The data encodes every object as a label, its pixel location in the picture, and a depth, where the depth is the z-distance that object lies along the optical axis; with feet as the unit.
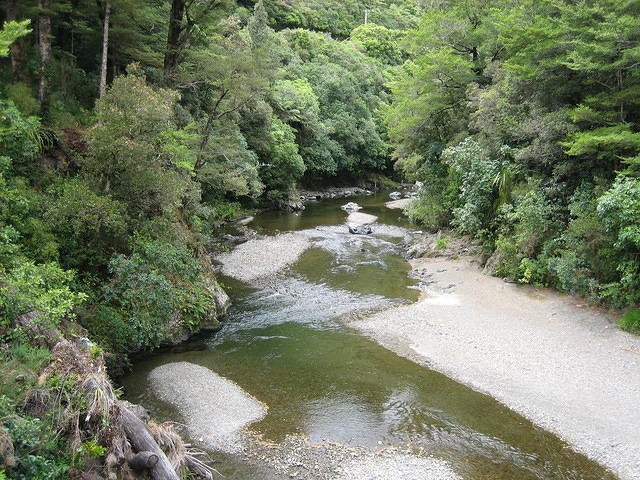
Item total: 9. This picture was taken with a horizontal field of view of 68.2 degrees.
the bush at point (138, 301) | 44.01
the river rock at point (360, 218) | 125.08
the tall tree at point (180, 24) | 73.20
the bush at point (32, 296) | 27.73
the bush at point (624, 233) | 47.78
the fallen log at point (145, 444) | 24.58
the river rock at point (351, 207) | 145.92
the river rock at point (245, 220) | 122.55
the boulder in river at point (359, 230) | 112.88
